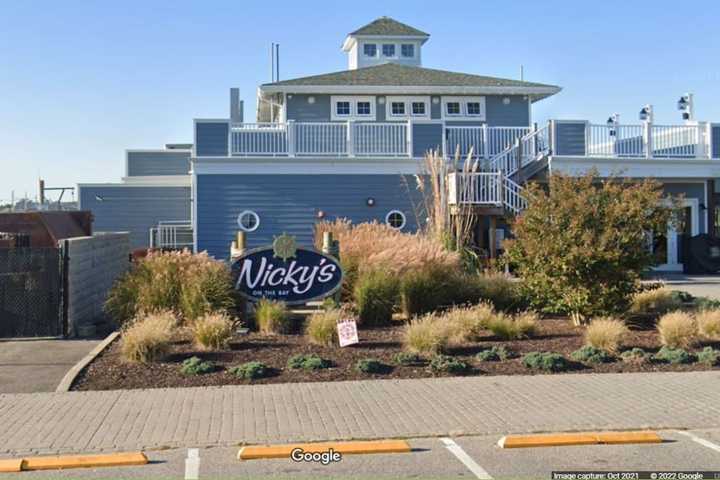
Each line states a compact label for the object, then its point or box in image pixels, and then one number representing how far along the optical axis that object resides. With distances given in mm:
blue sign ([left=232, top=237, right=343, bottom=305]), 14461
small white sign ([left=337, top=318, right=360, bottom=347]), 11930
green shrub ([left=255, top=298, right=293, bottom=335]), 13461
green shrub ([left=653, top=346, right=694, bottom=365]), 11195
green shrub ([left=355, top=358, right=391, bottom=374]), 10555
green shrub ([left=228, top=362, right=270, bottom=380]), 10289
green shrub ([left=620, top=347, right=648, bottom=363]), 11258
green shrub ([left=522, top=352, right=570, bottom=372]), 10836
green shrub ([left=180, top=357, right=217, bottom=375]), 10414
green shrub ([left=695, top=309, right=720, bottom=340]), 12781
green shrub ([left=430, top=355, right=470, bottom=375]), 10656
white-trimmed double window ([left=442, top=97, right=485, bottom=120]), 30453
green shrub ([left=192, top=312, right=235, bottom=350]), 11875
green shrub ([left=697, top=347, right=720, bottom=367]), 11164
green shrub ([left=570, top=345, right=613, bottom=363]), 11188
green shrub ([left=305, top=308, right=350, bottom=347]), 12219
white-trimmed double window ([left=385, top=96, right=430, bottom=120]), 30422
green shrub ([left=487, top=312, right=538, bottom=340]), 12812
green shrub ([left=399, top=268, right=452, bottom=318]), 14770
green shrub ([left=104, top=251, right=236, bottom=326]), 13828
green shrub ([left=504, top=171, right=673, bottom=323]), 13641
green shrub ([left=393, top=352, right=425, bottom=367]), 11000
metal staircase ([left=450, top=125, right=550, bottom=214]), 23109
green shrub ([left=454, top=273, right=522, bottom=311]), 15375
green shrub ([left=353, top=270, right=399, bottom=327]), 14383
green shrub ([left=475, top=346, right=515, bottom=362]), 11296
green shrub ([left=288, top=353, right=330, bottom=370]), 10688
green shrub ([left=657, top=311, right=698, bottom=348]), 12203
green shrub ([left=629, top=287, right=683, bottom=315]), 15594
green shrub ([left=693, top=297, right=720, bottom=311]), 14961
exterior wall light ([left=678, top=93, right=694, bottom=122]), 28844
